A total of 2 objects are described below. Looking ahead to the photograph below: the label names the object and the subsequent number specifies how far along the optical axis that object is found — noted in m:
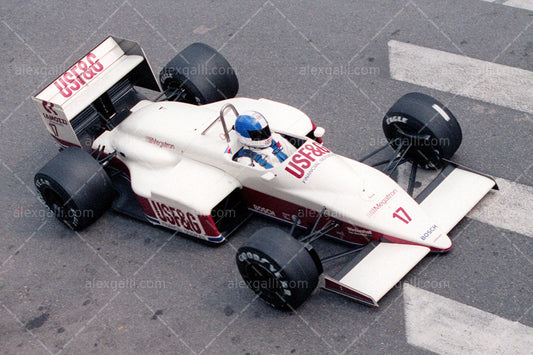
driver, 16.33
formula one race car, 15.37
